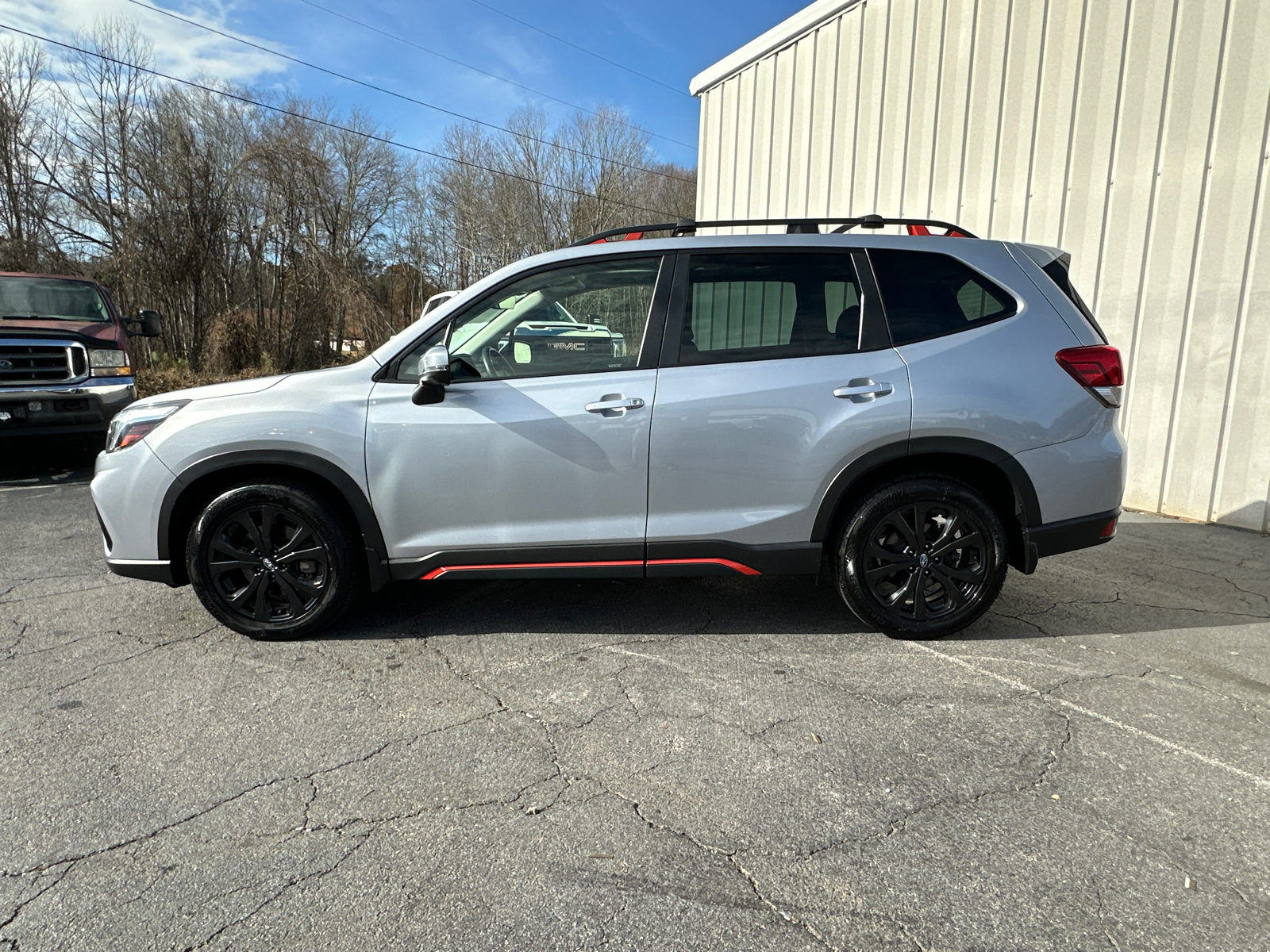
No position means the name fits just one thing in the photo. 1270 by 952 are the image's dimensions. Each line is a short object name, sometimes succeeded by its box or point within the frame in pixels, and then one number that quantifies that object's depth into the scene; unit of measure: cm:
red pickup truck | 778
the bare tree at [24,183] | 1792
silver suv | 356
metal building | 601
